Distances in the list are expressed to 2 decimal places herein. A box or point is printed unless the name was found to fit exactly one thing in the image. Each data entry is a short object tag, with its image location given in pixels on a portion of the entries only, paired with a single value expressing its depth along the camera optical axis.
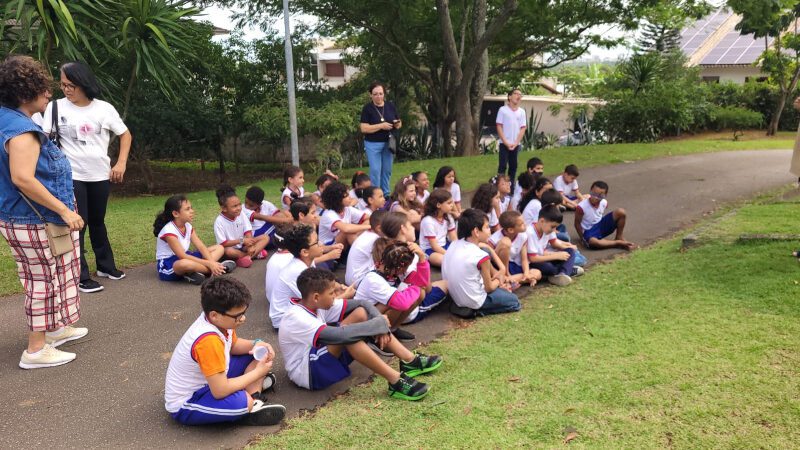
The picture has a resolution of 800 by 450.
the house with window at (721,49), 27.78
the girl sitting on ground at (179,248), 5.75
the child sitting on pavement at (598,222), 7.21
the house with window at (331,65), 29.94
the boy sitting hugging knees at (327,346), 3.64
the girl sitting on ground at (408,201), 6.56
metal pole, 8.91
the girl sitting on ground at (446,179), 7.49
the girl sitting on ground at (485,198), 6.41
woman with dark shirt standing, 8.19
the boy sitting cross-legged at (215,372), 3.21
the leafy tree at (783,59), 20.48
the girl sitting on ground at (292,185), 7.08
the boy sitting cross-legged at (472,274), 5.00
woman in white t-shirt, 4.95
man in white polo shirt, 9.34
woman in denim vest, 3.69
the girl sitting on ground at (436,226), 6.01
